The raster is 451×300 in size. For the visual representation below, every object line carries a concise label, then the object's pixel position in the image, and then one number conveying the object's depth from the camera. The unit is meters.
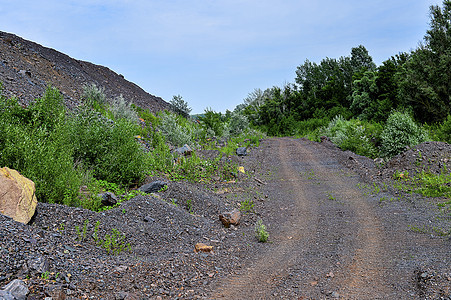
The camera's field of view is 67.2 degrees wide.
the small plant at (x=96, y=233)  5.36
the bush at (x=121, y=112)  16.05
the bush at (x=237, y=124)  27.28
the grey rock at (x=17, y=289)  3.44
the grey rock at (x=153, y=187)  8.49
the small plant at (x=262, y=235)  6.76
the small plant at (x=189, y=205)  8.05
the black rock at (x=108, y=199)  7.27
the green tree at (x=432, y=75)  22.91
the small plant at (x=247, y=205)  8.95
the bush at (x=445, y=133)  17.39
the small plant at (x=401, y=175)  11.44
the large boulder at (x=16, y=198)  5.02
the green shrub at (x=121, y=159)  9.29
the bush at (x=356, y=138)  18.31
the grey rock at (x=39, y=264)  3.89
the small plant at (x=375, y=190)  10.36
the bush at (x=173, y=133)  15.55
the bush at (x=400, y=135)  15.00
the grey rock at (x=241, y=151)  17.45
